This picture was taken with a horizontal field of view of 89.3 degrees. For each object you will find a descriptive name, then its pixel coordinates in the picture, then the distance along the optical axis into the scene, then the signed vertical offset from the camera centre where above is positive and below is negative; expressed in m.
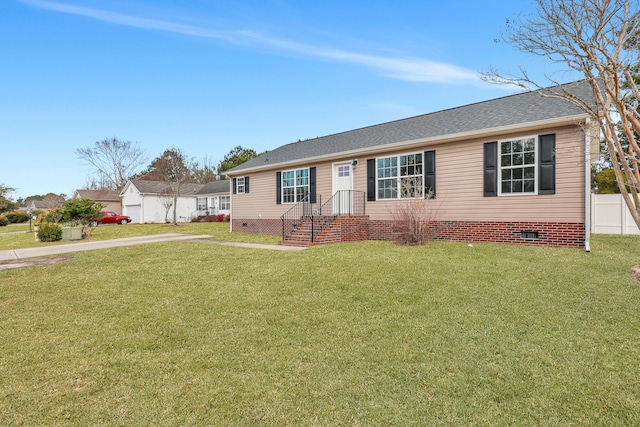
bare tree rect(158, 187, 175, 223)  29.77 +0.98
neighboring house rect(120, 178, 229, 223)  30.97 +0.65
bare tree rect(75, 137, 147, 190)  39.03 +6.13
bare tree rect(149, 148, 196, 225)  32.42 +4.73
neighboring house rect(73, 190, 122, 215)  37.38 +1.29
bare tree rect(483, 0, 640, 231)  3.68 +2.07
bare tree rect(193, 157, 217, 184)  47.59 +5.23
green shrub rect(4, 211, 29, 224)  33.66 -0.65
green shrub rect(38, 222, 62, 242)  14.03 -0.97
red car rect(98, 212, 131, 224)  29.16 -0.95
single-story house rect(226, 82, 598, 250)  8.24 +0.91
